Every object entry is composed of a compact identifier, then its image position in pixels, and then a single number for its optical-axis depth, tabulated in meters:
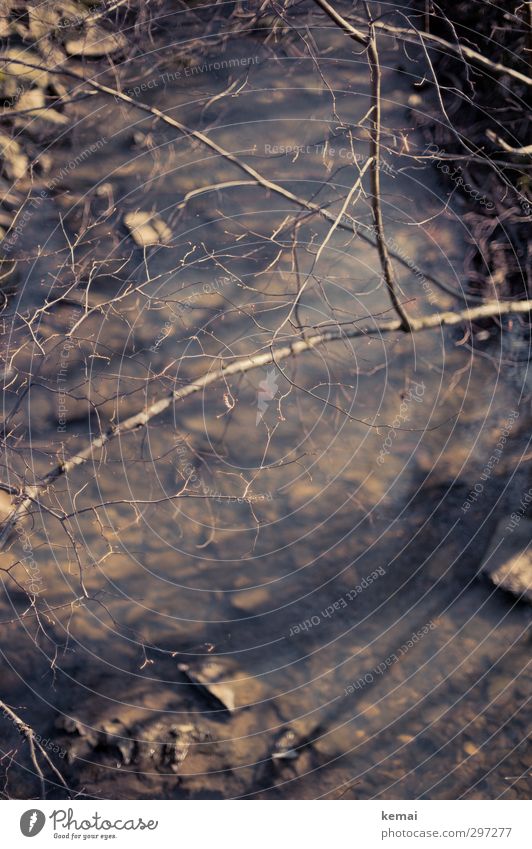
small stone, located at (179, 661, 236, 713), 3.47
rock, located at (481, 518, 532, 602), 3.42
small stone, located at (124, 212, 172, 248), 3.61
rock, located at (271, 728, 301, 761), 3.44
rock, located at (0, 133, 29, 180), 3.70
